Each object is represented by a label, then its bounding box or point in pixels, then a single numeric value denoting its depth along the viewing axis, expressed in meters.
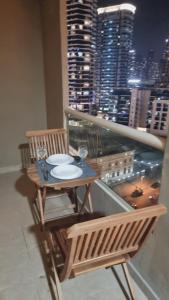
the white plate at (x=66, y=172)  1.76
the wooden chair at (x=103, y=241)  0.98
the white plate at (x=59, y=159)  2.00
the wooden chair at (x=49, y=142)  2.39
